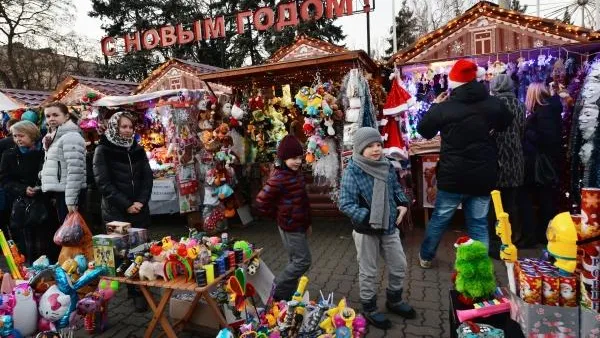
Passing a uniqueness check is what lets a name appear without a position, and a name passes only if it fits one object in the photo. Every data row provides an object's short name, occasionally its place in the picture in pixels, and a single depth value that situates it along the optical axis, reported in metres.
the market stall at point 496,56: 4.97
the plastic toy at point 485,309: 1.92
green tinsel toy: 2.07
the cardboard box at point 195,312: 2.85
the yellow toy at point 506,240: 1.88
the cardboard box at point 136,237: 2.91
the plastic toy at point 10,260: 2.78
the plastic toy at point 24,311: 2.40
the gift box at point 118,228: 2.95
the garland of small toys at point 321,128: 5.10
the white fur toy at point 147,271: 2.51
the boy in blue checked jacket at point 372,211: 2.76
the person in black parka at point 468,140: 3.32
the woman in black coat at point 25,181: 4.21
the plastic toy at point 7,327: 2.24
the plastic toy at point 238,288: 2.48
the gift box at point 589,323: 1.59
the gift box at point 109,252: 2.71
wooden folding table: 2.39
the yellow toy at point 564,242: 1.65
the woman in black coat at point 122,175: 3.46
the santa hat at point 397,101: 4.93
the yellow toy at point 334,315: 2.14
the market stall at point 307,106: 4.89
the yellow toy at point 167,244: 2.63
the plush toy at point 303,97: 5.17
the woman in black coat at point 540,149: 4.19
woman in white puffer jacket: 3.61
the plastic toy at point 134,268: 2.57
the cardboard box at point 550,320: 1.67
